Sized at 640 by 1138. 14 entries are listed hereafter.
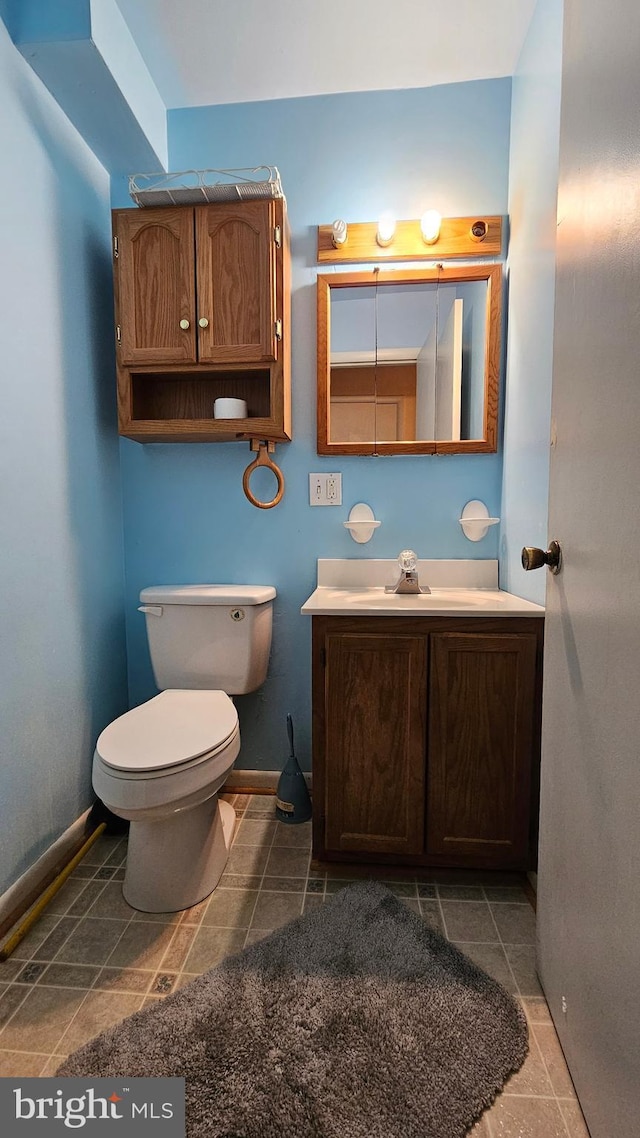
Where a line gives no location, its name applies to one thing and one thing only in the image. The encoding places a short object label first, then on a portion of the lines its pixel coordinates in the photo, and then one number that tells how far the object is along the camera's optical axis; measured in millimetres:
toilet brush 1739
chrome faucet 1675
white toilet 1219
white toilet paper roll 1641
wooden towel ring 1729
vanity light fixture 1662
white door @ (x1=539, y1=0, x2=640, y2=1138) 672
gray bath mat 863
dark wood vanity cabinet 1359
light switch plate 1815
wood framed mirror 1713
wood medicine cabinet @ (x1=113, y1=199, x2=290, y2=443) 1545
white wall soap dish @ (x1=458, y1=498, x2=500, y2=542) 1741
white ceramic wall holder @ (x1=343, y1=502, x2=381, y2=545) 1764
